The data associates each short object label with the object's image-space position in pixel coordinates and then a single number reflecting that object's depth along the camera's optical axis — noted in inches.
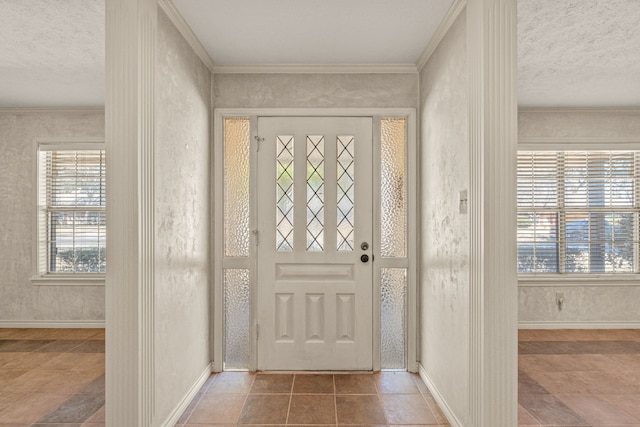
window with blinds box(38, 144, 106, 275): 184.5
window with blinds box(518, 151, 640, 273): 181.6
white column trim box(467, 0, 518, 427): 73.0
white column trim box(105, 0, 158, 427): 74.1
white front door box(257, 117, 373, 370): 131.3
